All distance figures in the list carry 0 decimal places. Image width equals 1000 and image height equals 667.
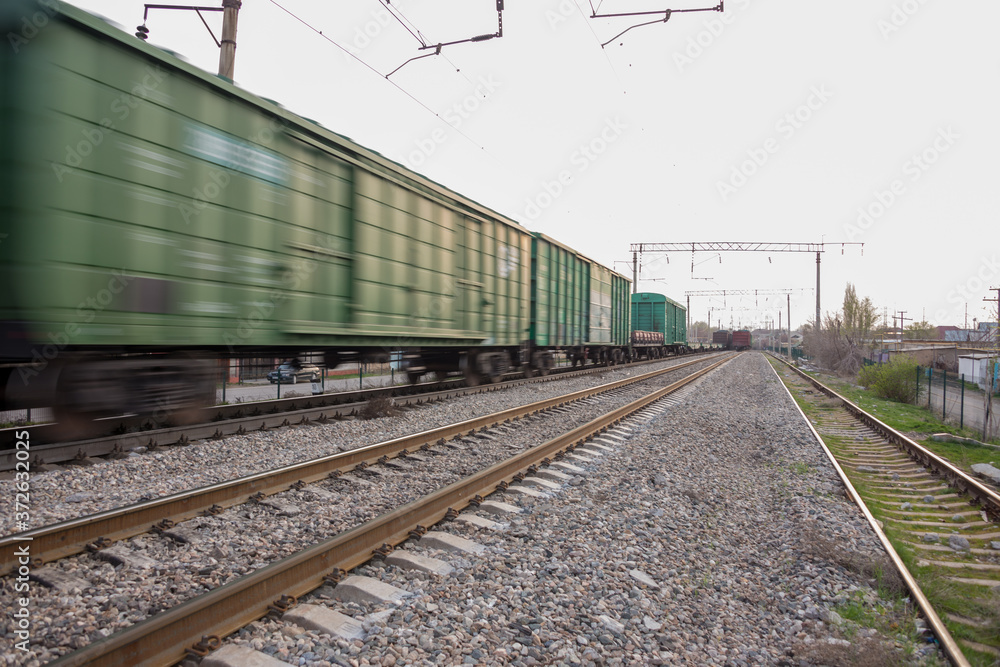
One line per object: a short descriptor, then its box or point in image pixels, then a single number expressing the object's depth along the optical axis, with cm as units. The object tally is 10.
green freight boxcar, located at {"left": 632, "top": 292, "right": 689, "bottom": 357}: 3469
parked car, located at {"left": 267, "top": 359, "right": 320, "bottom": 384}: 826
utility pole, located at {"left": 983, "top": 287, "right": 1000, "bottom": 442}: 992
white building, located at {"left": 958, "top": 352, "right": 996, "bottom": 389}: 2248
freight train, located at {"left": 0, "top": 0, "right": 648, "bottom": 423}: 430
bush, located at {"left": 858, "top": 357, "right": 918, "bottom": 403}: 1722
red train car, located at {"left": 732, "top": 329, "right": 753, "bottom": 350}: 7912
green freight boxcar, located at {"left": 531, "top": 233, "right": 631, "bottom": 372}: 1538
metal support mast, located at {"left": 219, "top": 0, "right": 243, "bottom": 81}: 902
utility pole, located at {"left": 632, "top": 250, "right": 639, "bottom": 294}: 3994
